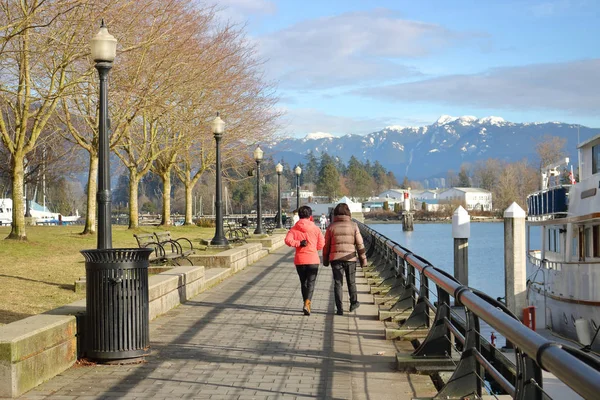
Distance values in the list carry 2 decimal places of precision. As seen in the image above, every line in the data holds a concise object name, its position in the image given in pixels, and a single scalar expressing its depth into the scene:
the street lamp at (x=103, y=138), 9.87
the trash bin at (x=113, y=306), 8.38
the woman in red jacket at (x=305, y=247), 13.22
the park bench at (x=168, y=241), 18.47
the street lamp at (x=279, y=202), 46.42
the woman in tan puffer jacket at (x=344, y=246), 13.27
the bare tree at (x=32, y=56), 21.66
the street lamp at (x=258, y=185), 34.89
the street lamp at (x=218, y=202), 22.70
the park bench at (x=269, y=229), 47.22
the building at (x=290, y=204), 191.73
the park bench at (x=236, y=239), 29.96
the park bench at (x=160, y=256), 17.44
